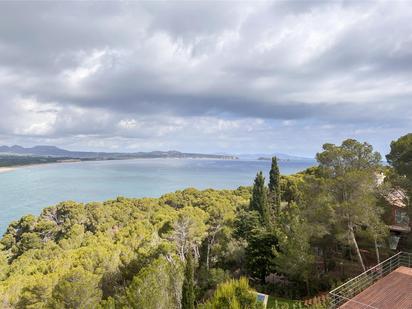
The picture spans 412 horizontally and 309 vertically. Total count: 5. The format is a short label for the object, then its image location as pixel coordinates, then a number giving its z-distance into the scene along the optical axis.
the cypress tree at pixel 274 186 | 35.28
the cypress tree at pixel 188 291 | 14.52
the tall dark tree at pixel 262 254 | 20.98
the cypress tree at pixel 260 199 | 29.25
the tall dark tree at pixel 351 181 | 14.77
